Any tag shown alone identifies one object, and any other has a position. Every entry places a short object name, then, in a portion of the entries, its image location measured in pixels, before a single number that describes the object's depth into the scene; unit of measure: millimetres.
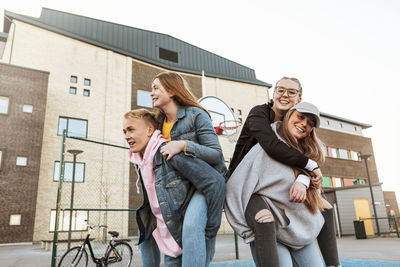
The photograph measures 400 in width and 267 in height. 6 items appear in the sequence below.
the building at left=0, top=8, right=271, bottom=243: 16188
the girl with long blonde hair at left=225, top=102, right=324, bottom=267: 1826
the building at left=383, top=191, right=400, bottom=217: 34000
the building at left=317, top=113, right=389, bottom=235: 19406
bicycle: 6098
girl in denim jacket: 1770
